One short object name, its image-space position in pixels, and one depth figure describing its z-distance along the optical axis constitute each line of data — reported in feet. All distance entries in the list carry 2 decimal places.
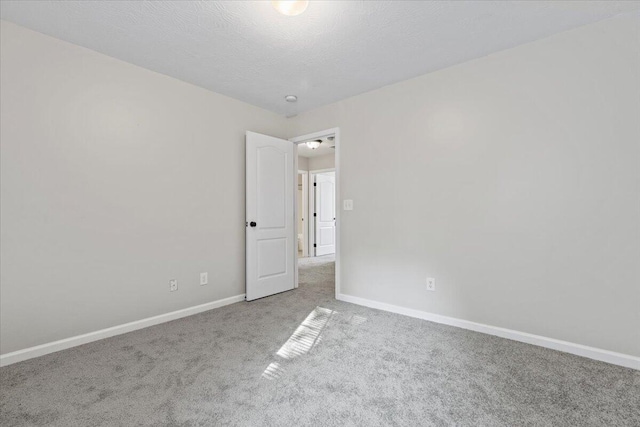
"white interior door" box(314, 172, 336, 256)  23.22
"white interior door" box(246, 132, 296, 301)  11.48
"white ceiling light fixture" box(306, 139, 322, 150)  17.97
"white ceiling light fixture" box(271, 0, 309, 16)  5.52
